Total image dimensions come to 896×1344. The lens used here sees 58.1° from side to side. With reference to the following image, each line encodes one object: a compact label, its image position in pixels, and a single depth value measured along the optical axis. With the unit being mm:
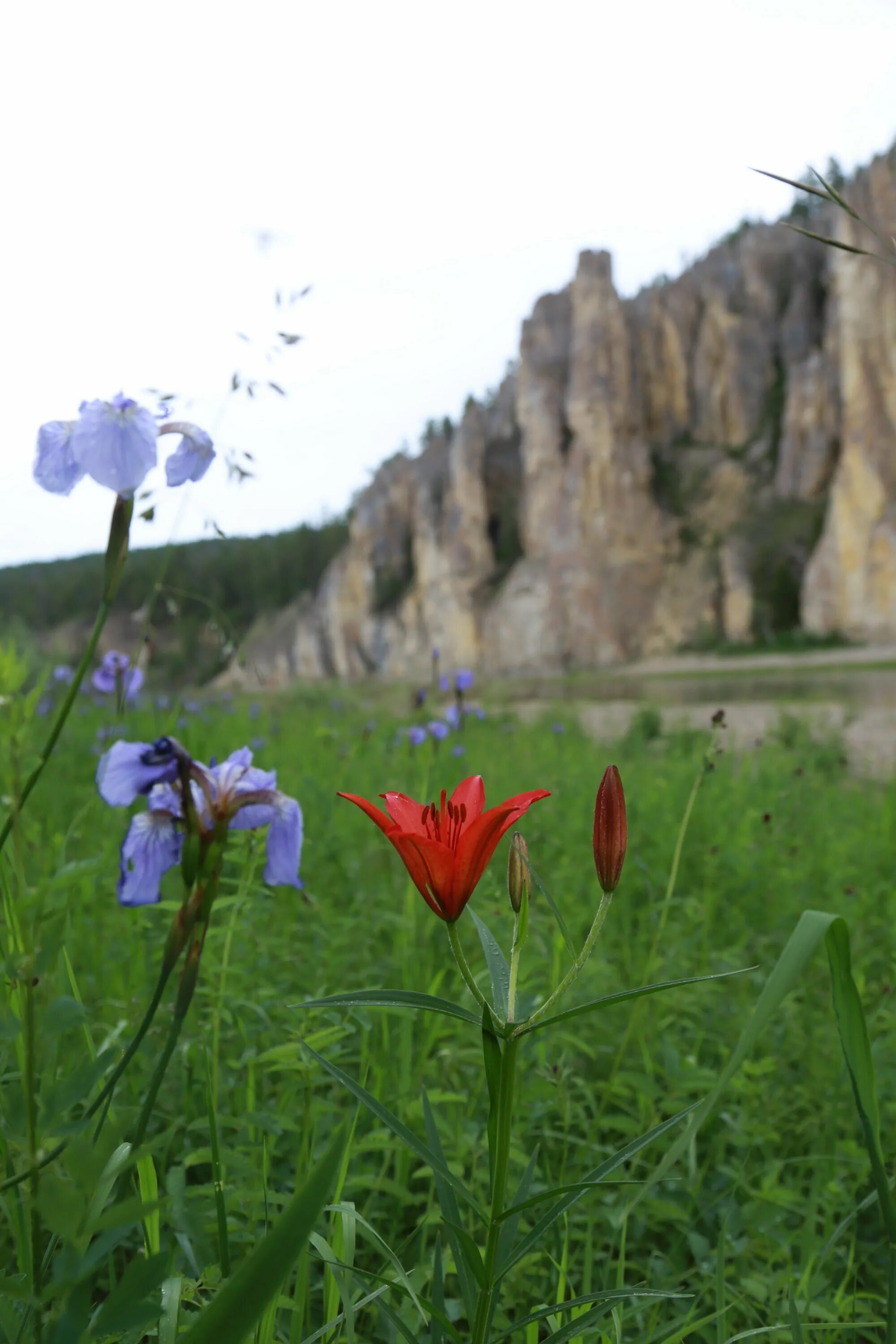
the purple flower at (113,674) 2549
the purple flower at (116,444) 961
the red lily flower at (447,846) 668
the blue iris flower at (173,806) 891
